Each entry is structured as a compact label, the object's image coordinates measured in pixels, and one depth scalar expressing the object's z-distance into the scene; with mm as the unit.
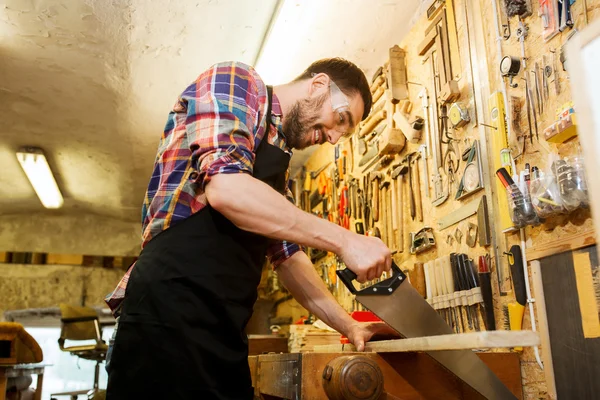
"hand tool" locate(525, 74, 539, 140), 2405
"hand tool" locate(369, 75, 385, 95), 3979
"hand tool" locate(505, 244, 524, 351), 2396
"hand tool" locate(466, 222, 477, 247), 2775
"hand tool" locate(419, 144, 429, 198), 3301
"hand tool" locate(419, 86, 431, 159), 3291
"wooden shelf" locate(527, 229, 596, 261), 2049
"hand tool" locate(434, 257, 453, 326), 2855
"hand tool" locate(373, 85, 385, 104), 3958
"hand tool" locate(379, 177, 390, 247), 3756
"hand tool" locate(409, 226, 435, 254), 3173
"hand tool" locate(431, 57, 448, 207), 3102
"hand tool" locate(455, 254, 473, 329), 2697
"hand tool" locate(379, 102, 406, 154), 3607
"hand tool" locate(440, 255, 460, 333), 2801
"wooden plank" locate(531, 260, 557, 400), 2221
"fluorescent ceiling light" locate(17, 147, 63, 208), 6219
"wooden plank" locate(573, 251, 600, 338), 2027
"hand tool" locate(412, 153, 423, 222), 3369
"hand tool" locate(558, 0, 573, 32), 2240
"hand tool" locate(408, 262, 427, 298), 3148
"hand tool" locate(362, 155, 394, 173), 3787
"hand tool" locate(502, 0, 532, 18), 2521
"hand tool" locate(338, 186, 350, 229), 4531
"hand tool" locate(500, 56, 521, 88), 2516
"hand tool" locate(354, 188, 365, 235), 4105
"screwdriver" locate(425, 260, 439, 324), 2960
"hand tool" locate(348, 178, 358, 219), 4336
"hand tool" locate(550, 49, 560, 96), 2273
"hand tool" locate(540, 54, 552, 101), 2336
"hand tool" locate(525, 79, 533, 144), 2422
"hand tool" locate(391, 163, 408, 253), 3537
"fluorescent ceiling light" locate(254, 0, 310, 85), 3537
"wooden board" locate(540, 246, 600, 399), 2035
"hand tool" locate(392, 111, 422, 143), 3404
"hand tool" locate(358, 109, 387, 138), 3936
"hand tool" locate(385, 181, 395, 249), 3666
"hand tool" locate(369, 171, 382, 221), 3918
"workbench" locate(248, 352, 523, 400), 1959
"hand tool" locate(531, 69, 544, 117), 2367
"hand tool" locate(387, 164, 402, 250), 3635
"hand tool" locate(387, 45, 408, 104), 3653
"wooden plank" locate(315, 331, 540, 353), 1307
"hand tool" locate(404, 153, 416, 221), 3423
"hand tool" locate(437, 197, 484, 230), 2779
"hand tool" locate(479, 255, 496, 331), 2542
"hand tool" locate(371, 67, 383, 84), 3969
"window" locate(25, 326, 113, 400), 9227
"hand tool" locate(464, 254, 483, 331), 2629
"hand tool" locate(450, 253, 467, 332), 2748
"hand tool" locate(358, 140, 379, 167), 3930
